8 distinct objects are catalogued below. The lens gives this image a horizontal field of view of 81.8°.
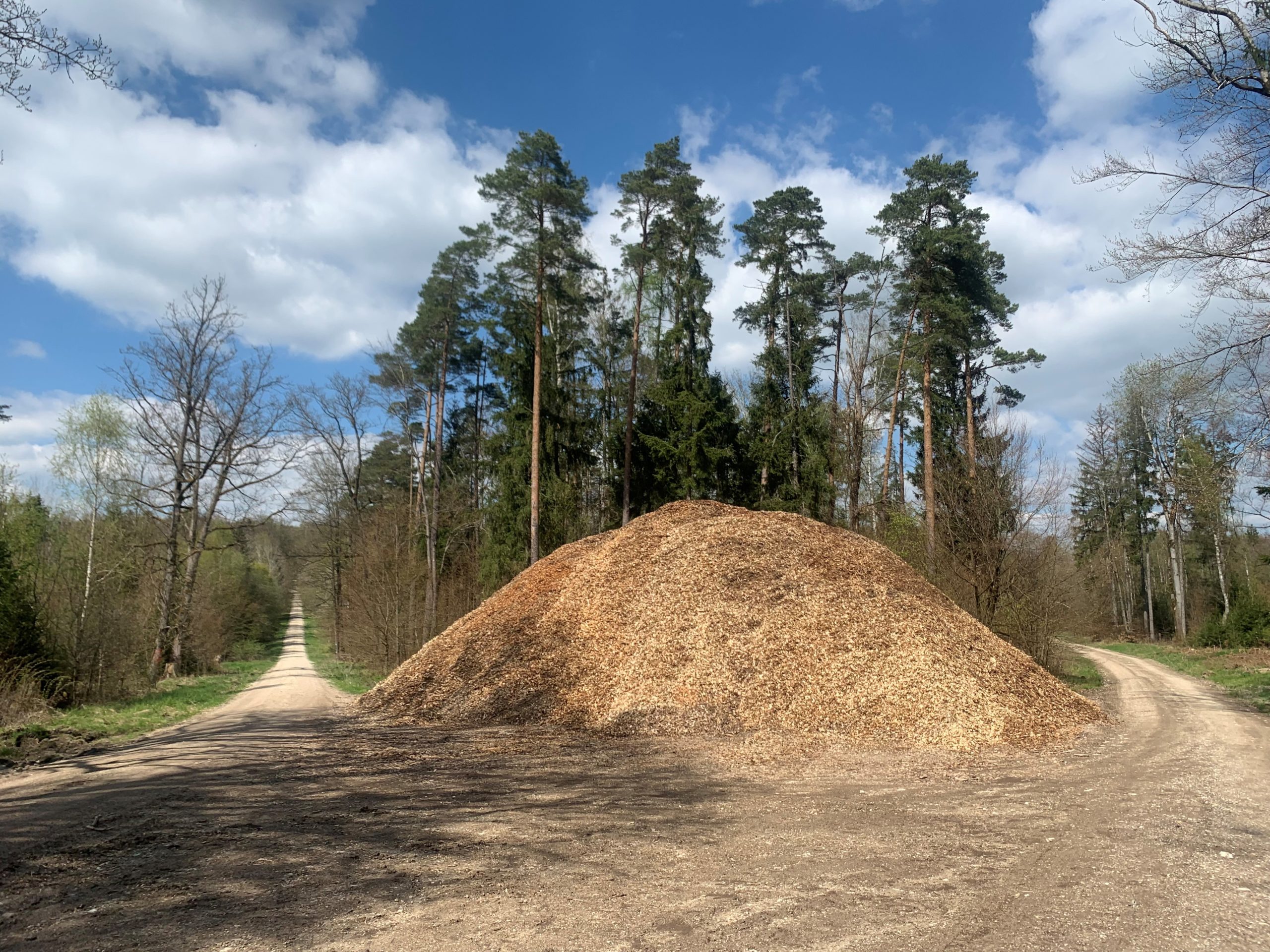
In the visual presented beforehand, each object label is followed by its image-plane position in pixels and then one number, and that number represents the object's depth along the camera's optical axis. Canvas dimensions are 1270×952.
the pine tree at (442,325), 27.38
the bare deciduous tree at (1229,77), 9.10
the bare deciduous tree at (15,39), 5.79
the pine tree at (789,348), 25.88
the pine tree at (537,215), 20.75
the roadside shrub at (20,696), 11.45
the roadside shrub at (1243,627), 23.00
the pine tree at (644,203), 23.59
